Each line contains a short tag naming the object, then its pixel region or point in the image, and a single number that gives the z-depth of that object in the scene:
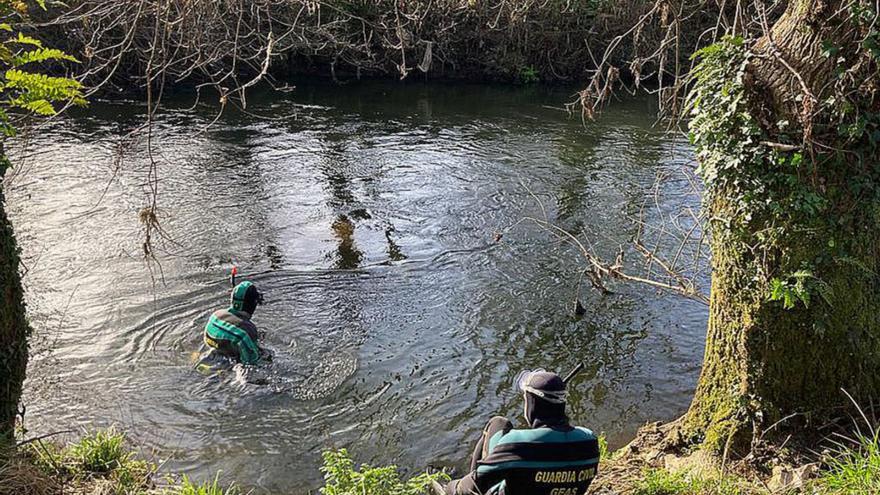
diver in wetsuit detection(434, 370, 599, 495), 4.56
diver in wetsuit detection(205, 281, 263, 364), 8.08
